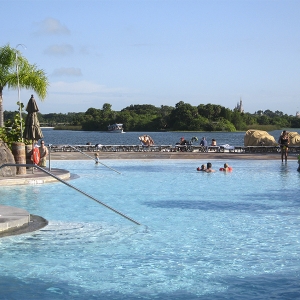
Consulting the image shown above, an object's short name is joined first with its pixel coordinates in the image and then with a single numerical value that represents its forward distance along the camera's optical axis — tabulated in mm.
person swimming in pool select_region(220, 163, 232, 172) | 22156
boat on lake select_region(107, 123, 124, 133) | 160275
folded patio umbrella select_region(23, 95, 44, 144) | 21223
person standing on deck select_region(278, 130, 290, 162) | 25922
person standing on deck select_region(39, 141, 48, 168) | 21844
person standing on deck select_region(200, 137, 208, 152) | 33906
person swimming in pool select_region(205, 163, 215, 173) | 21906
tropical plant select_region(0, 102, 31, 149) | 21767
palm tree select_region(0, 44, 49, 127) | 23906
